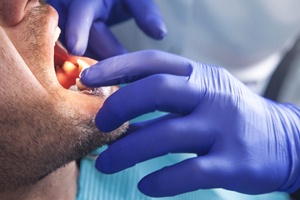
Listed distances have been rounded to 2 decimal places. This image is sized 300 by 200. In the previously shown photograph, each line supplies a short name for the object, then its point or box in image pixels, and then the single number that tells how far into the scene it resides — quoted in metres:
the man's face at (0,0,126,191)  0.49
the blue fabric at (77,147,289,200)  0.59
